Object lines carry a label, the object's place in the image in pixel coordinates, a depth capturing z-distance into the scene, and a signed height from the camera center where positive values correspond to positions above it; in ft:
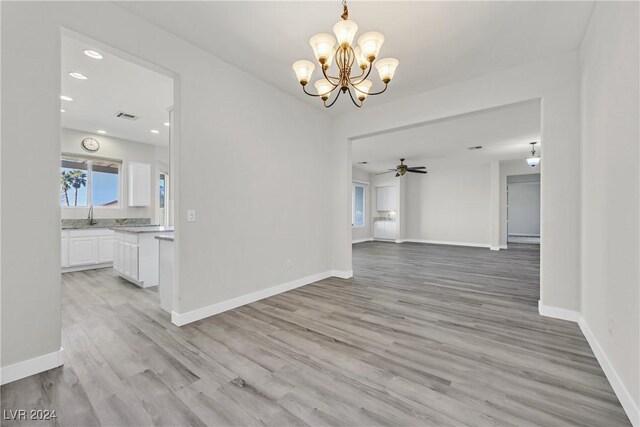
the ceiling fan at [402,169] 27.06 +4.53
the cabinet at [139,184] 20.59 +2.16
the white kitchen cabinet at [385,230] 35.83 -2.20
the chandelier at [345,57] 6.63 +4.22
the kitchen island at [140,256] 13.46 -2.27
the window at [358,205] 35.45 +1.15
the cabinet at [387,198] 35.82 +2.11
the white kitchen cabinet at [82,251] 16.84 -2.51
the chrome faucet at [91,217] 18.92 -0.37
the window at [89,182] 18.60 +2.14
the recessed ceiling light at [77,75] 10.95 +5.66
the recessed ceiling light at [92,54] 9.50 +5.69
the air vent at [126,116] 15.48 +5.65
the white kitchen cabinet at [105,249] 17.95 -2.49
